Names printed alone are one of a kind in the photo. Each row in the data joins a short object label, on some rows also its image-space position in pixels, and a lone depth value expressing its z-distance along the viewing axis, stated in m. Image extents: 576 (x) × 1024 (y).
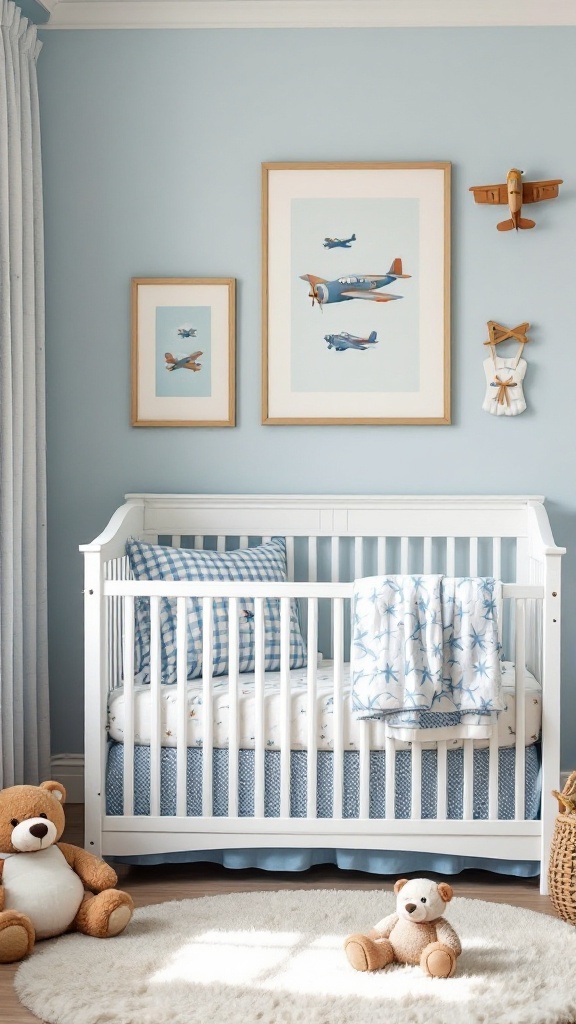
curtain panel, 2.49
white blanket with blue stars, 2.13
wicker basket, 2.03
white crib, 2.21
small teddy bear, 1.74
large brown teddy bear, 1.90
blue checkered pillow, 2.43
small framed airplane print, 2.84
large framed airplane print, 2.81
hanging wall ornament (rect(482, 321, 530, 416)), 2.80
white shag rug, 1.63
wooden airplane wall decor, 2.70
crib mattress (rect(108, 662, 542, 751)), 2.23
